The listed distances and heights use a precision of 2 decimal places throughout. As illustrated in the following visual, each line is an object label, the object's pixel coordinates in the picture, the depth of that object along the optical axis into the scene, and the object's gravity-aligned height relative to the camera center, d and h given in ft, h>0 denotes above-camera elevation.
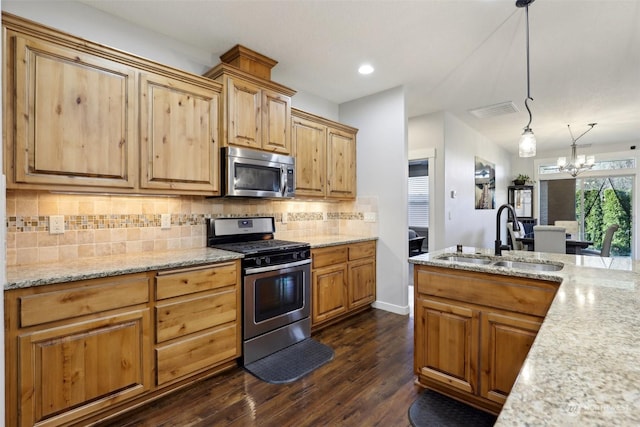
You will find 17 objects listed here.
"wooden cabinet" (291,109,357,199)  11.11 +2.15
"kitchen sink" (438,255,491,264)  7.45 -1.14
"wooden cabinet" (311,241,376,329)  10.08 -2.38
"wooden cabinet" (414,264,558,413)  5.61 -2.27
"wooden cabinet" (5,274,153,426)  5.01 -2.39
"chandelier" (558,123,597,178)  17.72 +2.83
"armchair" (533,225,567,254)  13.33 -1.15
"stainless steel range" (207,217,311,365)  8.09 -2.02
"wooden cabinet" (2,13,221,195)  5.73 +2.02
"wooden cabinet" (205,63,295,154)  8.57 +3.00
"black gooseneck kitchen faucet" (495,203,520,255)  7.18 -0.73
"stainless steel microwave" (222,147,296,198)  8.58 +1.16
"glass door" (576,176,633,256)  21.97 +0.31
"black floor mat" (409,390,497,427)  5.90 -3.95
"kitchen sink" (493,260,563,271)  6.70 -1.19
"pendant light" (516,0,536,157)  7.62 +1.69
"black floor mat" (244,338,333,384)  7.56 -3.93
